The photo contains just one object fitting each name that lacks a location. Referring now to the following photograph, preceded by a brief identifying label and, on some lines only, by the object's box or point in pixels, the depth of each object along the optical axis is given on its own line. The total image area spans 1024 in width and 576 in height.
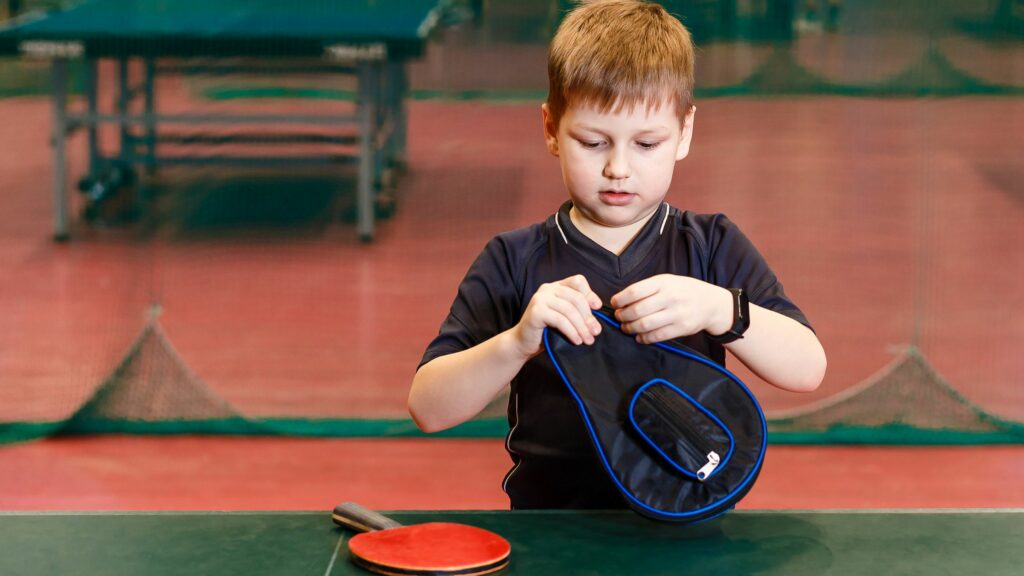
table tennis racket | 4.29
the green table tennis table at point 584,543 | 4.45
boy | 4.84
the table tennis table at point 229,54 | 7.83
